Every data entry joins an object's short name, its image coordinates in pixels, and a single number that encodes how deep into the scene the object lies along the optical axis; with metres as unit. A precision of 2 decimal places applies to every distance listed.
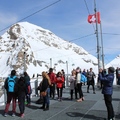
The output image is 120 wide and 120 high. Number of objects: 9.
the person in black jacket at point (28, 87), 5.76
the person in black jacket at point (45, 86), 5.34
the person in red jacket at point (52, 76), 6.93
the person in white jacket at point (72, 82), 6.77
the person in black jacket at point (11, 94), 4.74
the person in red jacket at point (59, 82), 6.61
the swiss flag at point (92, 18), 10.83
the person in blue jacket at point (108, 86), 4.20
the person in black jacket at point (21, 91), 4.74
